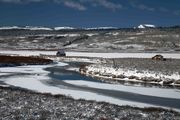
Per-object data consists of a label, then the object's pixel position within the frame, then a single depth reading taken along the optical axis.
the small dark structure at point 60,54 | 97.34
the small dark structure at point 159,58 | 68.49
